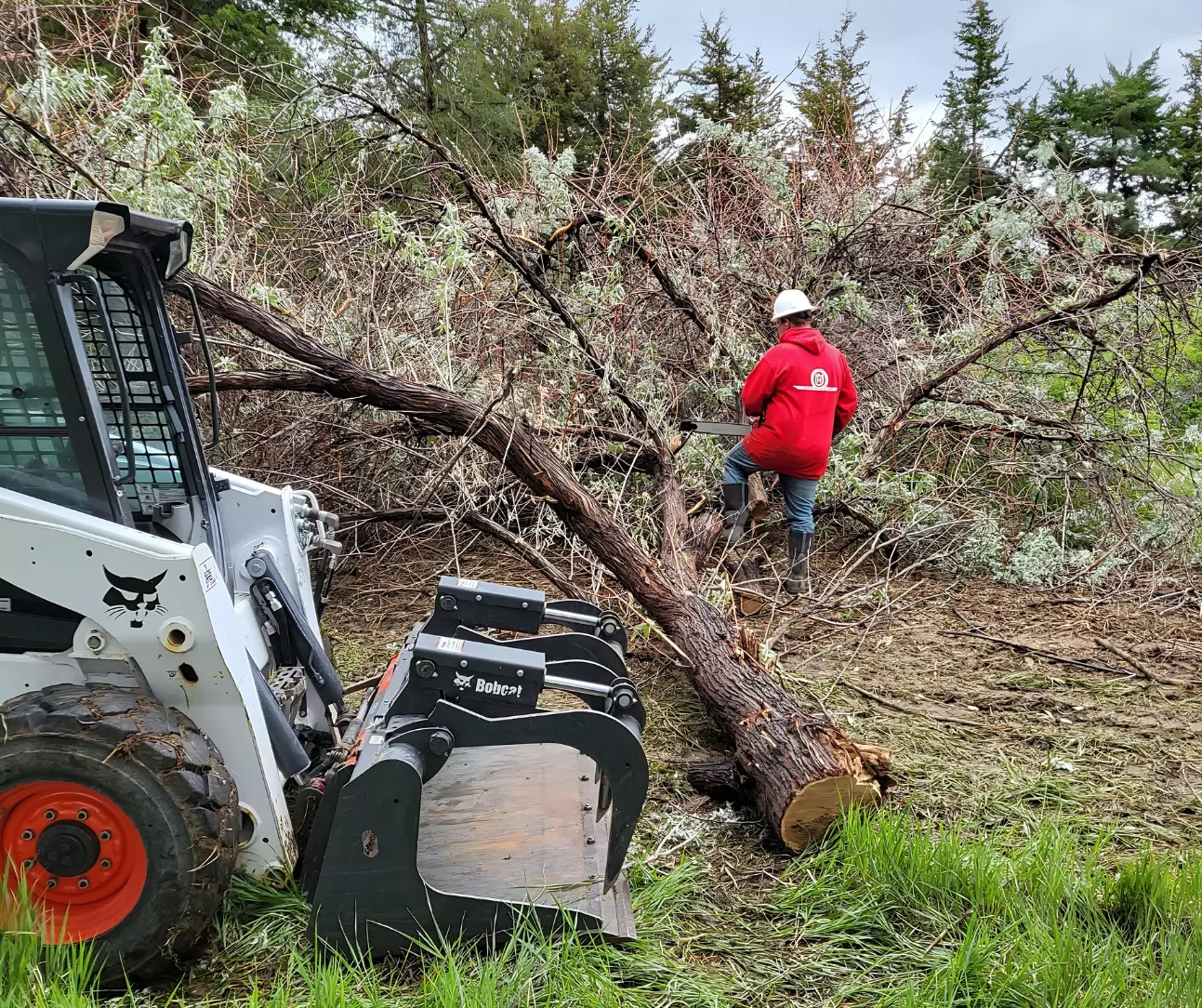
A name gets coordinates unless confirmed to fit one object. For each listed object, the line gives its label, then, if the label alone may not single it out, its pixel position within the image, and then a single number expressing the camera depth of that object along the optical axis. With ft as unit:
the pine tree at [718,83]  52.49
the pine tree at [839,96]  28.27
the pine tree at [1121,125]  53.36
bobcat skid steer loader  7.59
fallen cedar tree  12.98
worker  20.68
